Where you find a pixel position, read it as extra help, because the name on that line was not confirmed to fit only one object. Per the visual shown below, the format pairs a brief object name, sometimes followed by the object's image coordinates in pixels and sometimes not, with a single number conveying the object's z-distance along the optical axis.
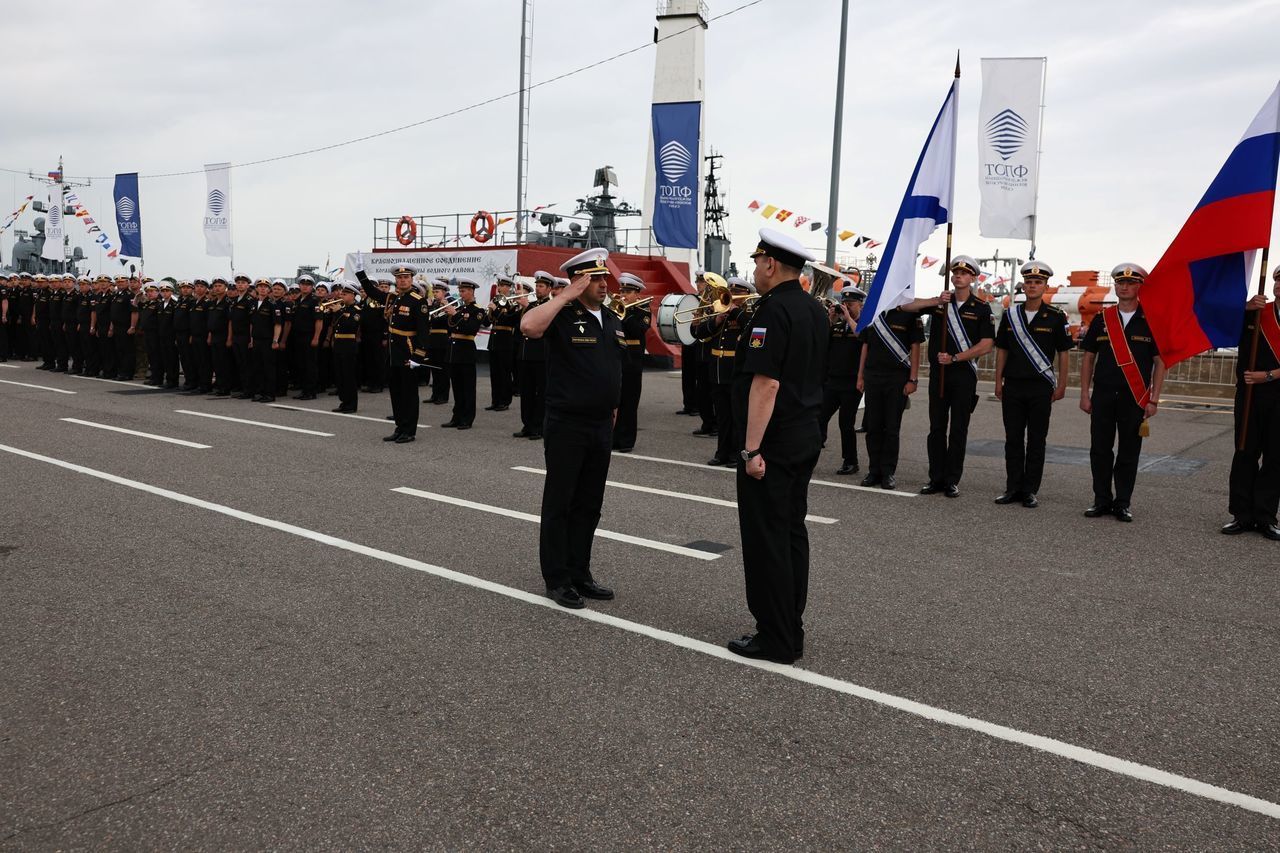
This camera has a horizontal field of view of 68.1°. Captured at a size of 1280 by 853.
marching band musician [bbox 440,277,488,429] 12.80
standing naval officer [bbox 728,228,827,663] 4.16
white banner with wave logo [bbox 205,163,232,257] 24.53
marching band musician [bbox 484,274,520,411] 14.69
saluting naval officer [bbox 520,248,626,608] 5.20
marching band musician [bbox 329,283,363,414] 14.27
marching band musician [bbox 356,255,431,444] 11.34
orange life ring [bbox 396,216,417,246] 25.97
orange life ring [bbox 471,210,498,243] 25.17
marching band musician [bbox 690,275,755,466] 10.00
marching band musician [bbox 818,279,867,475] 9.80
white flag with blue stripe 8.35
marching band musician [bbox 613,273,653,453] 11.12
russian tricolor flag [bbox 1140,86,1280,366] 6.94
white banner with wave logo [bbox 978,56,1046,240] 15.22
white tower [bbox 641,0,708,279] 28.39
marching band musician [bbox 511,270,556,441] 11.73
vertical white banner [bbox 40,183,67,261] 31.96
